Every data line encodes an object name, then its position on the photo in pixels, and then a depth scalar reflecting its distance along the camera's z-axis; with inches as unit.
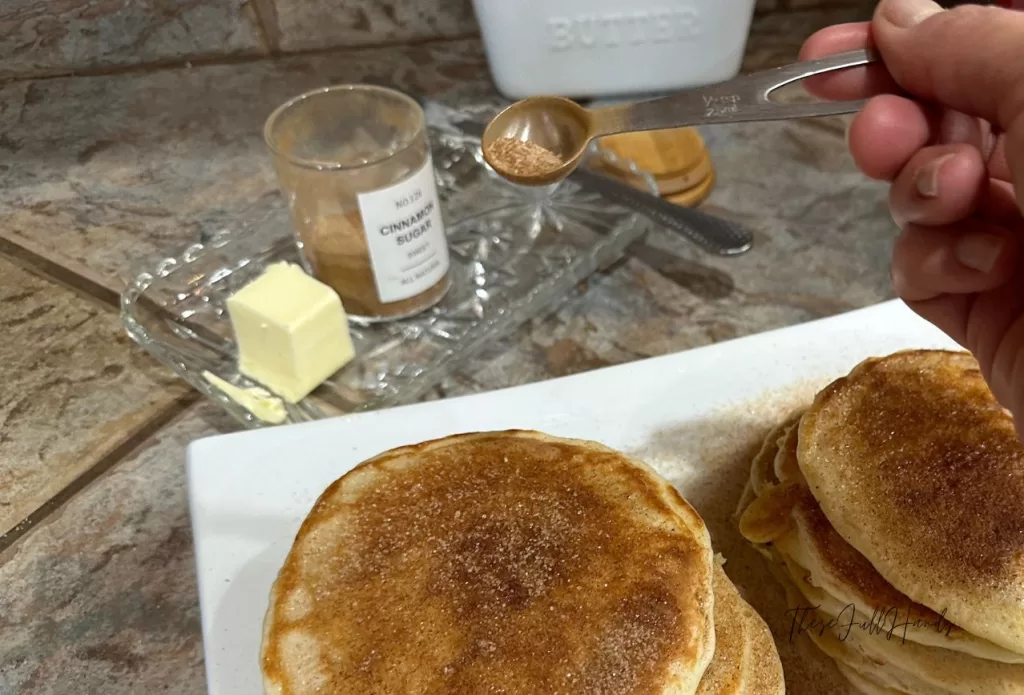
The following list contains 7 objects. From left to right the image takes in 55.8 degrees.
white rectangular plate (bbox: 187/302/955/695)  10.6
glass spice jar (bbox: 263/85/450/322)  14.1
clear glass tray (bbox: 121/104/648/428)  14.0
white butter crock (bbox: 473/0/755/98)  17.4
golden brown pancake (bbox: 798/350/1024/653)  9.2
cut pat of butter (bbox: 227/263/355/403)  13.2
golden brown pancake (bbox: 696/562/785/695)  9.1
